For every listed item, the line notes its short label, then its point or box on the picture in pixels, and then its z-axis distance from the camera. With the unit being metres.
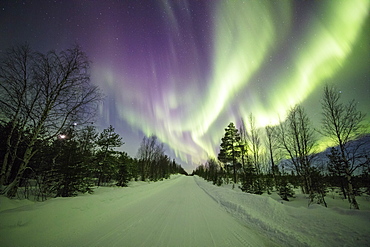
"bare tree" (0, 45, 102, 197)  6.40
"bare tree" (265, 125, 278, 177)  22.02
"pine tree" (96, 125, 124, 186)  20.33
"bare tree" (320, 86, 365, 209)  10.40
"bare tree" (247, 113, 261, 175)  23.24
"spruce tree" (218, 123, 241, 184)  29.31
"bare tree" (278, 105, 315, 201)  14.10
